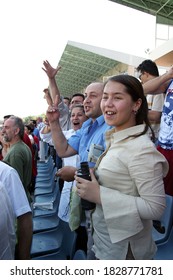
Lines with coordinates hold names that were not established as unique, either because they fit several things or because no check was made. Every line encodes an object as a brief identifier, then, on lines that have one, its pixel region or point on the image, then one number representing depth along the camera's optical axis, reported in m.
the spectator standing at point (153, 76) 2.89
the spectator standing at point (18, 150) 2.93
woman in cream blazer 1.15
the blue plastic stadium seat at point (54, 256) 2.48
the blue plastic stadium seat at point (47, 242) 2.51
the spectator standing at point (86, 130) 1.87
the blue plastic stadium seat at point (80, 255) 1.96
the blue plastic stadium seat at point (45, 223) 3.09
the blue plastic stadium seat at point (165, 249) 2.26
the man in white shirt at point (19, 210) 1.66
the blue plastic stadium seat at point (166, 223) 2.28
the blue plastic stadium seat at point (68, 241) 2.28
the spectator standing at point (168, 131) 2.21
